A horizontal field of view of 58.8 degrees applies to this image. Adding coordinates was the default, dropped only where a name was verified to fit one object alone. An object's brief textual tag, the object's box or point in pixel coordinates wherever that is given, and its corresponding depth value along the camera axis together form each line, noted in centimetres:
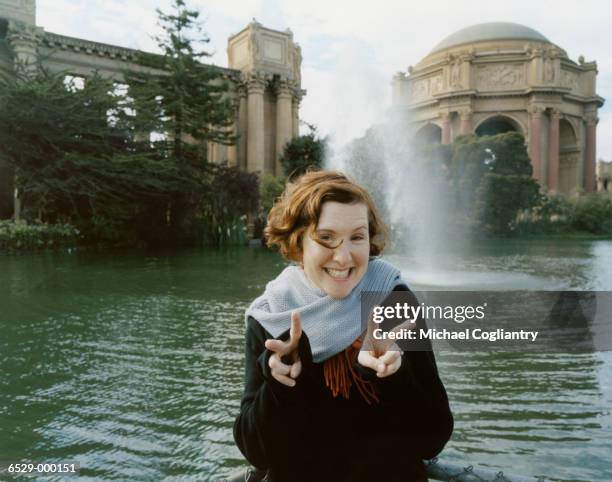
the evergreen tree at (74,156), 2077
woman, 147
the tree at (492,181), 3384
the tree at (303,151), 3631
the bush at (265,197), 3098
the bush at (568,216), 3659
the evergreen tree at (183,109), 2600
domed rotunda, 4856
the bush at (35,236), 1909
